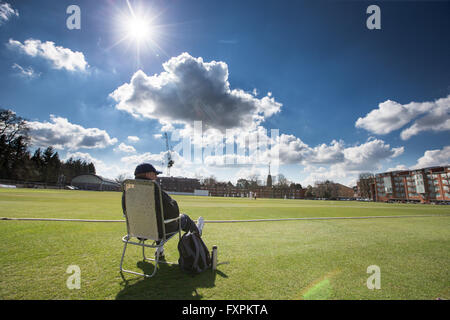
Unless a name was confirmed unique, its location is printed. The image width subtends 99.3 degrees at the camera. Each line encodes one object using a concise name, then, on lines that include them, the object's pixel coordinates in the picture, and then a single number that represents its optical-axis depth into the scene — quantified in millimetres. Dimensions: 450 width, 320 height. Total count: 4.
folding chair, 2754
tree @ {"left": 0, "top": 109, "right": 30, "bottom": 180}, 46562
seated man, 2994
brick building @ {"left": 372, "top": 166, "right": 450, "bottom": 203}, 71000
